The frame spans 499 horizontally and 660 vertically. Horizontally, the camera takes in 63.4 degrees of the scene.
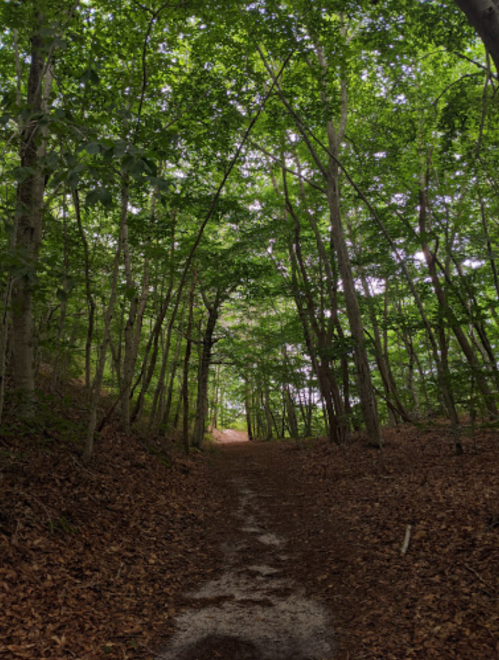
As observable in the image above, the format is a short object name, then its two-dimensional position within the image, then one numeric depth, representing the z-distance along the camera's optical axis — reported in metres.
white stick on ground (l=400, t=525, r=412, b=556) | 5.20
